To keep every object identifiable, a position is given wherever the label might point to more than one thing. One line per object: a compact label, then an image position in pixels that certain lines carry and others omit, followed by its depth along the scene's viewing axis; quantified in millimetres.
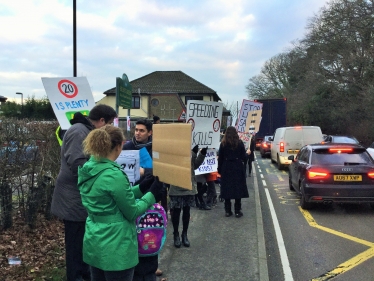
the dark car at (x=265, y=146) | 26998
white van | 18011
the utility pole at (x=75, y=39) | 14428
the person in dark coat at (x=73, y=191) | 3686
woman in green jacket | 2664
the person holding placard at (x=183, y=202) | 5469
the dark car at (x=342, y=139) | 20191
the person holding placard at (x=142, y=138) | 4633
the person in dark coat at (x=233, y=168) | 7641
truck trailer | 25891
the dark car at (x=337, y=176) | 8172
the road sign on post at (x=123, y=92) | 7242
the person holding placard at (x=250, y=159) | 14691
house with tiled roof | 52969
